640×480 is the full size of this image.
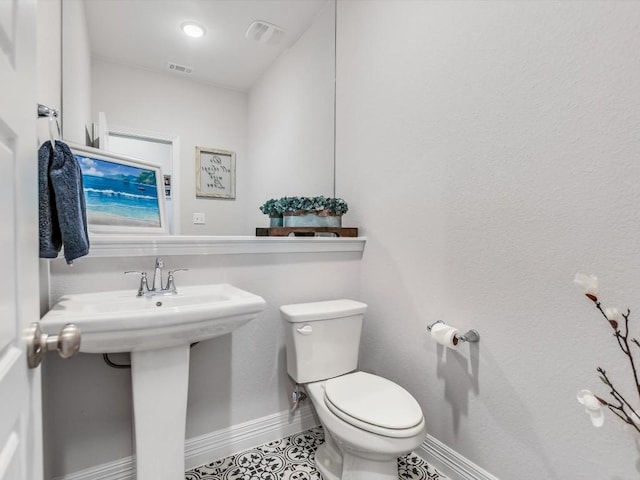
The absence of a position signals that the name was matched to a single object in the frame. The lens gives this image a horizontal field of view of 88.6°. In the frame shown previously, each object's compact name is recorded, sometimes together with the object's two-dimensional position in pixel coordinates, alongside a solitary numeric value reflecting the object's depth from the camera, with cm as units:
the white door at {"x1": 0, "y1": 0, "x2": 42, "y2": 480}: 44
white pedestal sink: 99
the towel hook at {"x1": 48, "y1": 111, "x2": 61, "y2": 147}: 95
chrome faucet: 127
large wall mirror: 153
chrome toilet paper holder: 130
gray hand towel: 86
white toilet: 115
